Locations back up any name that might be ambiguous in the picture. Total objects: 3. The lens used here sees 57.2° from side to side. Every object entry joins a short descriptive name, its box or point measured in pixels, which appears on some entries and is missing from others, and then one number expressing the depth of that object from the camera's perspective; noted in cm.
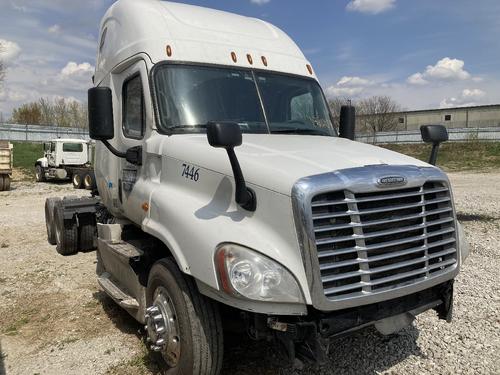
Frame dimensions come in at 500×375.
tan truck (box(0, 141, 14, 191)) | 1933
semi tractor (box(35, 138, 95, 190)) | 2258
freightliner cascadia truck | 284
